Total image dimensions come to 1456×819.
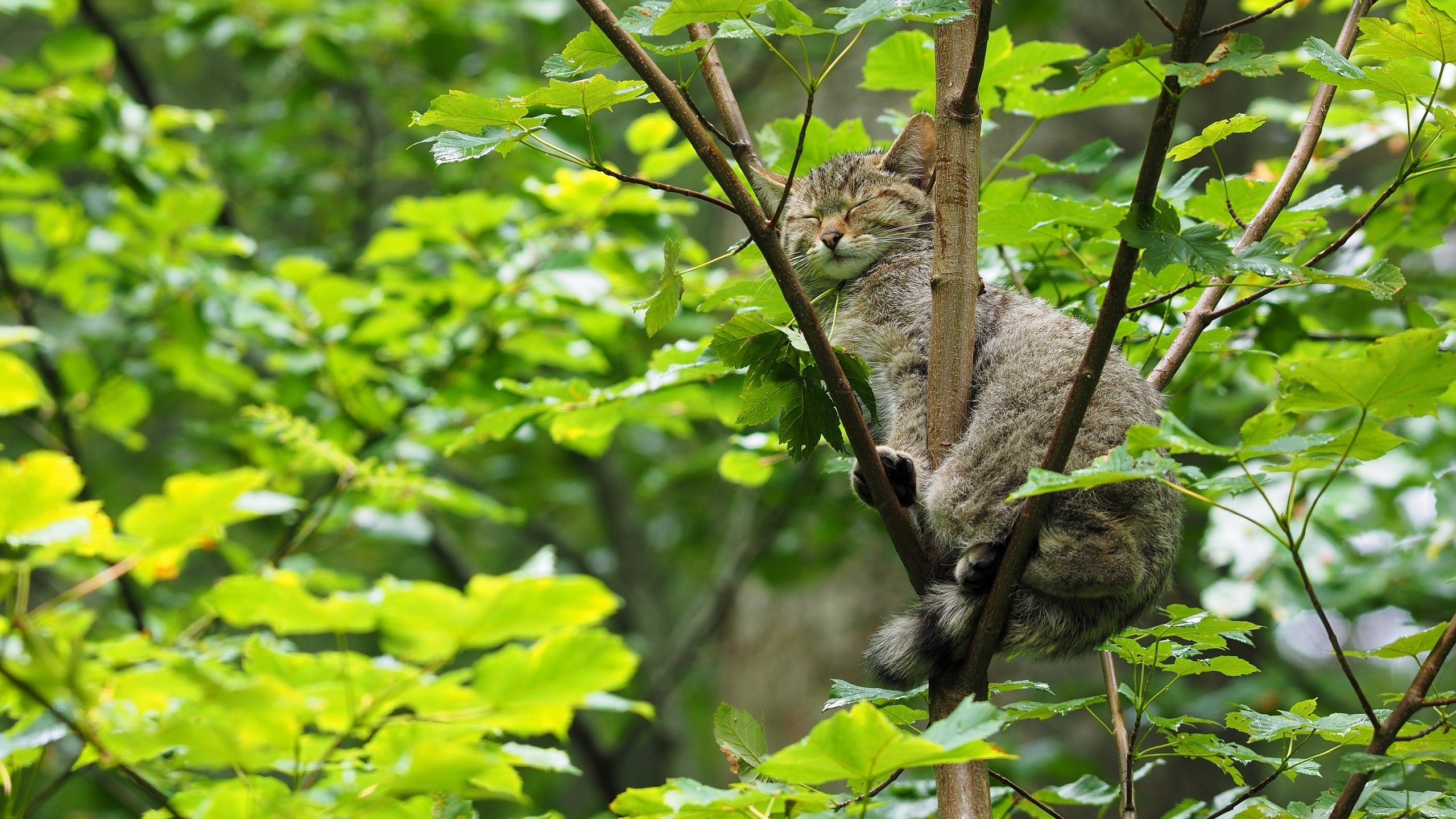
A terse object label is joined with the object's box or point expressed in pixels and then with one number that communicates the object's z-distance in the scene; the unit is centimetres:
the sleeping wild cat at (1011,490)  874
